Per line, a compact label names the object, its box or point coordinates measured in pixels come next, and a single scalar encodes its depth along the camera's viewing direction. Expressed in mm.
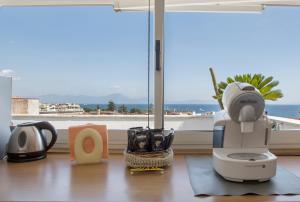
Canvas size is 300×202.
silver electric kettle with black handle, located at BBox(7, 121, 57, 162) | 1296
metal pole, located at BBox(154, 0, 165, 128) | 1580
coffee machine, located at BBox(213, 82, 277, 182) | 1041
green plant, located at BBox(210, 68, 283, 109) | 1561
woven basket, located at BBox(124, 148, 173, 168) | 1187
